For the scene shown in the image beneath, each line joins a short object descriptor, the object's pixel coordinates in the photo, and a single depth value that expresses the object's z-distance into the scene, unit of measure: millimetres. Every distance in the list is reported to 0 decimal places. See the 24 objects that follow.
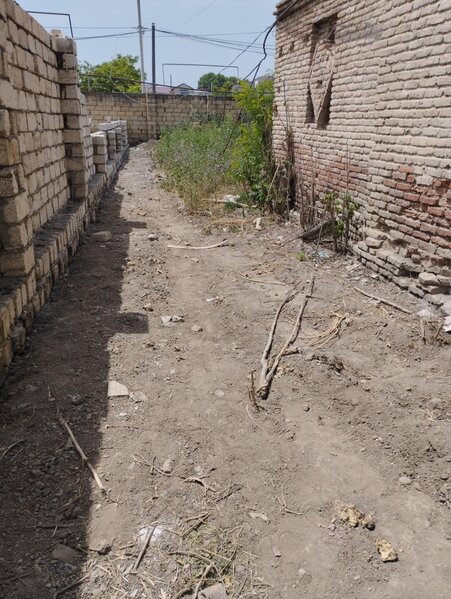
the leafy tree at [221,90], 20072
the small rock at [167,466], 2473
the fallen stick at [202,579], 1848
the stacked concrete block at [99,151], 8384
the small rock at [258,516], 2211
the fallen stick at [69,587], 1810
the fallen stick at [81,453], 2336
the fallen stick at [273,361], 3145
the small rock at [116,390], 3029
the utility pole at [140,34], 27141
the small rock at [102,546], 1992
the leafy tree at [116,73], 26109
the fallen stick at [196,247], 6297
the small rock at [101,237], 6227
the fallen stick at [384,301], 4124
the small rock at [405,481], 2436
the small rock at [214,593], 1840
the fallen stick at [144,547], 1956
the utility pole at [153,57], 27691
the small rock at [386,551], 2002
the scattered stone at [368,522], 2164
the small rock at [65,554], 1955
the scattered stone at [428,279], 4125
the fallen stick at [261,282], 4977
